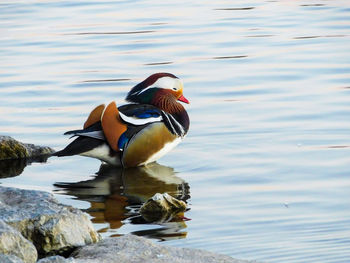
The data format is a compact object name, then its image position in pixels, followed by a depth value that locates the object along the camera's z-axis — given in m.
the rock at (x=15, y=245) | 10.97
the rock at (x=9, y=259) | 10.31
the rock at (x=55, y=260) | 10.78
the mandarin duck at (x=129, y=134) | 18.97
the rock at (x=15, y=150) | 19.80
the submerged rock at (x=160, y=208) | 15.62
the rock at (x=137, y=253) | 11.90
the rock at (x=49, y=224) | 12.08
